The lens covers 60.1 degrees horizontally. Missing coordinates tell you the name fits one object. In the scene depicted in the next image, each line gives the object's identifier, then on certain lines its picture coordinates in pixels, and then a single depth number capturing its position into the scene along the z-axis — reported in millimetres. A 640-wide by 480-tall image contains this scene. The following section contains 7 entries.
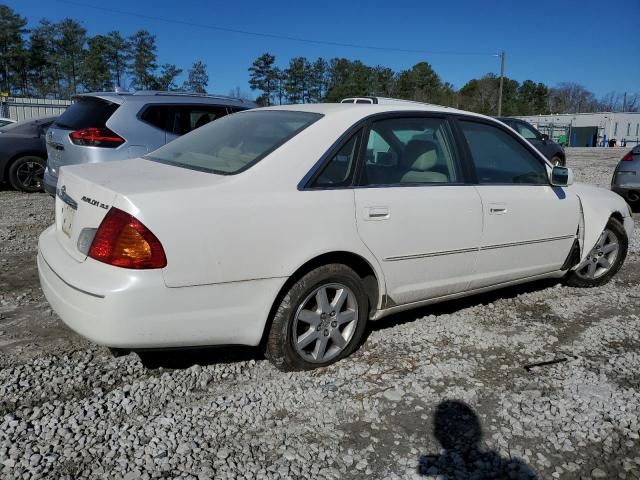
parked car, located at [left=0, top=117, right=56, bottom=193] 9594
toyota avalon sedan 2641
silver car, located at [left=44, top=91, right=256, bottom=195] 6277
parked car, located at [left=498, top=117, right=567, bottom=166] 15797
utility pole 51734
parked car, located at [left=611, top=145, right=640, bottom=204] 9305
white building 48156
